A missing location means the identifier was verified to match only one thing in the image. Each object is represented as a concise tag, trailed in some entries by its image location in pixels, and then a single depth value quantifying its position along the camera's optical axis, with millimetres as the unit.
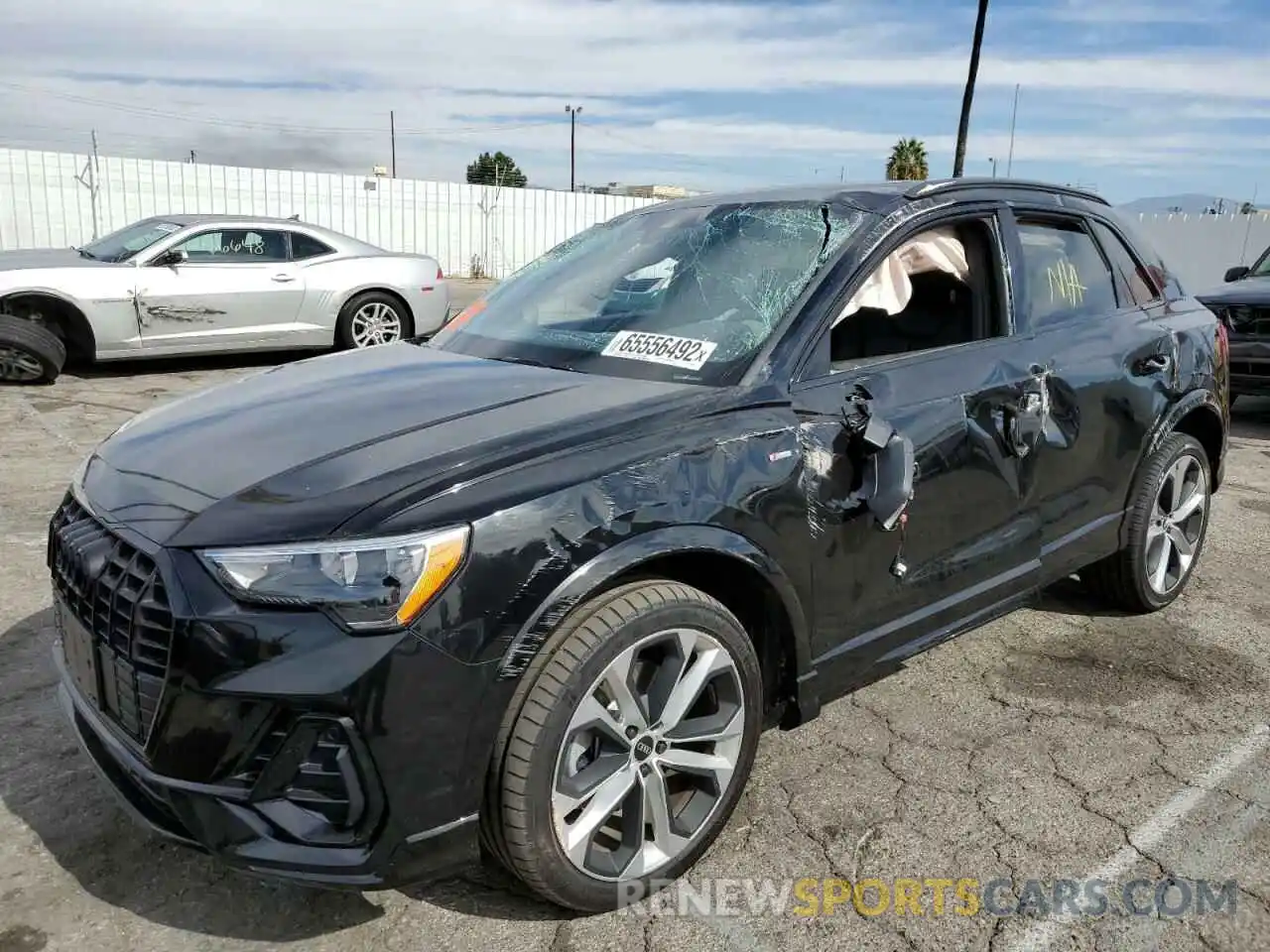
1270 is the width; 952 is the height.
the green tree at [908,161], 42938
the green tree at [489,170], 68150
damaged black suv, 2018
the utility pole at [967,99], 24250
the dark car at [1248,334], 8102
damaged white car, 8656
